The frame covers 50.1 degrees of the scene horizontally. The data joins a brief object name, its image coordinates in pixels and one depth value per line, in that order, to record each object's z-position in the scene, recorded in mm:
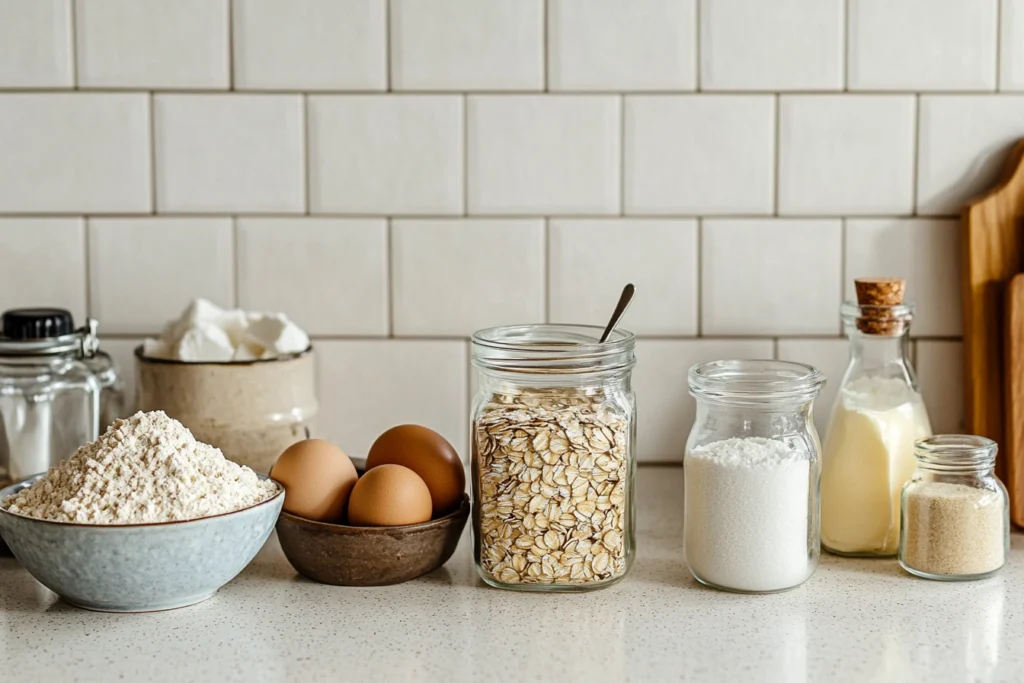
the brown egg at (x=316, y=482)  966
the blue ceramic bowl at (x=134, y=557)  854
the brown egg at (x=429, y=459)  997
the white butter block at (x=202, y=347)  1123
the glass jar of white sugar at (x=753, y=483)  939
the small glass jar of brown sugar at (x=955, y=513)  961
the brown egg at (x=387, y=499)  946
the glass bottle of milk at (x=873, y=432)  1046
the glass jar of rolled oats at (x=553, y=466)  934
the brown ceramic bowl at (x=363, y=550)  945
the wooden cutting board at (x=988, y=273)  1204
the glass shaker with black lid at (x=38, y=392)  1071
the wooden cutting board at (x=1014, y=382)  1127
